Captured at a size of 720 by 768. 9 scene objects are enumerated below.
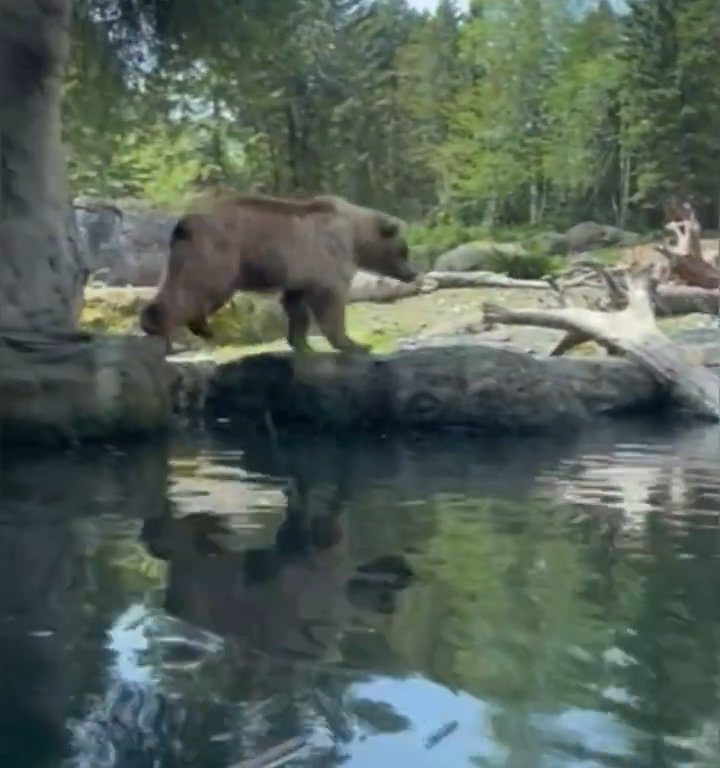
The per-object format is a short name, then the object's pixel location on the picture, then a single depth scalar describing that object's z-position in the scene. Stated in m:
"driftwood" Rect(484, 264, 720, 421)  12.20
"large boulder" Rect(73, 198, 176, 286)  25.33
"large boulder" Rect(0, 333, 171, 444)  9.77
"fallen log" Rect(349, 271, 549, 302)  22.89
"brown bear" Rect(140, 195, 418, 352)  11.30
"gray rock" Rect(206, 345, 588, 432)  11.15
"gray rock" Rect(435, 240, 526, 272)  28.22
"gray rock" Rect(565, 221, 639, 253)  34.47
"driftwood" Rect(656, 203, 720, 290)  20.58
